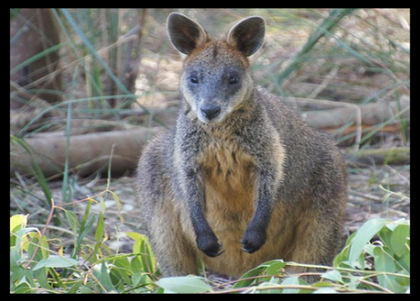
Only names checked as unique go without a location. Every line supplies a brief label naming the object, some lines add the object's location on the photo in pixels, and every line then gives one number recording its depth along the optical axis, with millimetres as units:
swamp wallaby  8500
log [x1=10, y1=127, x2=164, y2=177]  12812
